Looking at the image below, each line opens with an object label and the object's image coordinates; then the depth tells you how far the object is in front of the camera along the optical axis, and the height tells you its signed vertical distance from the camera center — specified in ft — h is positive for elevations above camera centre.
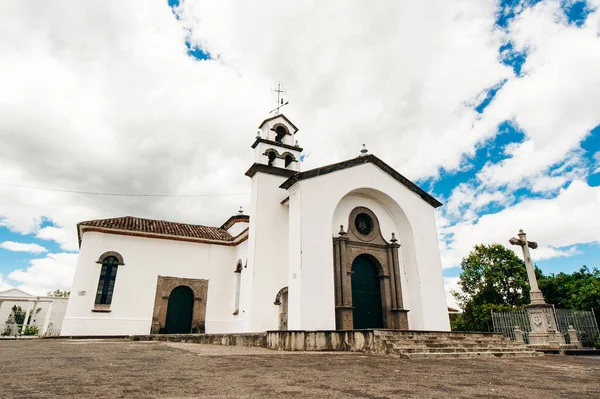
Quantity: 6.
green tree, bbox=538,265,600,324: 73.46 +8.34
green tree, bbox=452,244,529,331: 88.79 +10.71
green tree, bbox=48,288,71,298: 144.52 +12.82
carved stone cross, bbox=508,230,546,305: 39.55 +7.49
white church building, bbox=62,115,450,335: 38.14 +8.05
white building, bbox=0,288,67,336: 57.25 +1.13
